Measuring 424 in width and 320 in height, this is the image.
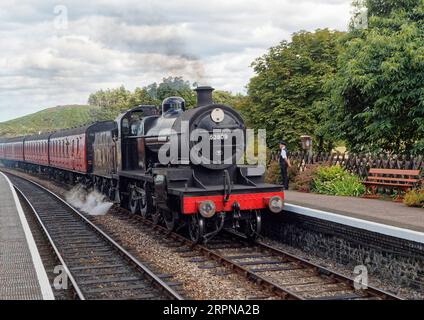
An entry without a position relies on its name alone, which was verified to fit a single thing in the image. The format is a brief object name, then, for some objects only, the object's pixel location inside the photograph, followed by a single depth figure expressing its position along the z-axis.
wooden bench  12.98
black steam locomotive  10.59
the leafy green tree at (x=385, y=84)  14.62
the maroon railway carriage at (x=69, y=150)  21.74
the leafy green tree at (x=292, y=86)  23.67
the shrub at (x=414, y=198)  11.72
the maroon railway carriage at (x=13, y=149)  44.26
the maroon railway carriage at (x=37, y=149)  32.69
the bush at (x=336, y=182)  14.75
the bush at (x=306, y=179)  16.33
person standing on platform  16.22
